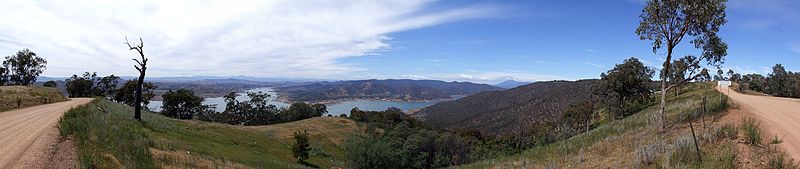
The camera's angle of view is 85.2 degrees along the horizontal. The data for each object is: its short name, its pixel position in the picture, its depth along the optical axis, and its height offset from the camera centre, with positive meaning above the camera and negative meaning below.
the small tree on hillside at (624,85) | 56.62 +0.47
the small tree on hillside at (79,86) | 85.25 -1.50
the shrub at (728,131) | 12.68 -1.22
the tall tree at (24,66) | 74.88 +2.05
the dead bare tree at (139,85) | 30.83 -0.39
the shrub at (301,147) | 42.62 -6.40
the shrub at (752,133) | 12.01 -1.18
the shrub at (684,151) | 11.45 -1.67
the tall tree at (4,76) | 74.38 +0.19
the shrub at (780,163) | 9.96 -1.66
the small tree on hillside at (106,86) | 91.88 -1.51
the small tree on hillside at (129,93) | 89.56 -2.94
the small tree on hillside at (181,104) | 94.88 -5.23
